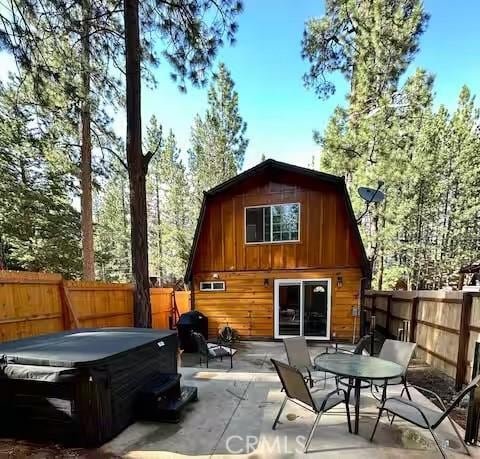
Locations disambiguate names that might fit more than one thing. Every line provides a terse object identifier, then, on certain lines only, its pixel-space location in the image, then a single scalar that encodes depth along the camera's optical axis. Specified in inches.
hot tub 105.8
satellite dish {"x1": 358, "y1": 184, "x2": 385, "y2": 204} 291.0
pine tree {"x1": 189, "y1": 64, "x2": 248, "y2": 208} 645.3
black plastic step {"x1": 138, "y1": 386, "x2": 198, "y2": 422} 129.6
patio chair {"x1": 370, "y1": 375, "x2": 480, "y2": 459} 100.5
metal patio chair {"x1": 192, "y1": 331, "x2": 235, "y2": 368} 216.1
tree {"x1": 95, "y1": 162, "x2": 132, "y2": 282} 775.7
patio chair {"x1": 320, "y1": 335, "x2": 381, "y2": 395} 175.7
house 303.4
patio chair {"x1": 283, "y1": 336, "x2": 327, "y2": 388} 162.2
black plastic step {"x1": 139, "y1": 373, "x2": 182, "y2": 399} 131.2
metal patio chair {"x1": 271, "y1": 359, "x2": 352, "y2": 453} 110.7
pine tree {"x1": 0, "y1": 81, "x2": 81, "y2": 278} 447.8
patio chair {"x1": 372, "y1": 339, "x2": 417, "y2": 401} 144.5
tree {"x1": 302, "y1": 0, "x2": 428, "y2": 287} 417.4
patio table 115.4
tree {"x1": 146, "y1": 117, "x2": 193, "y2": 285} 680.4
